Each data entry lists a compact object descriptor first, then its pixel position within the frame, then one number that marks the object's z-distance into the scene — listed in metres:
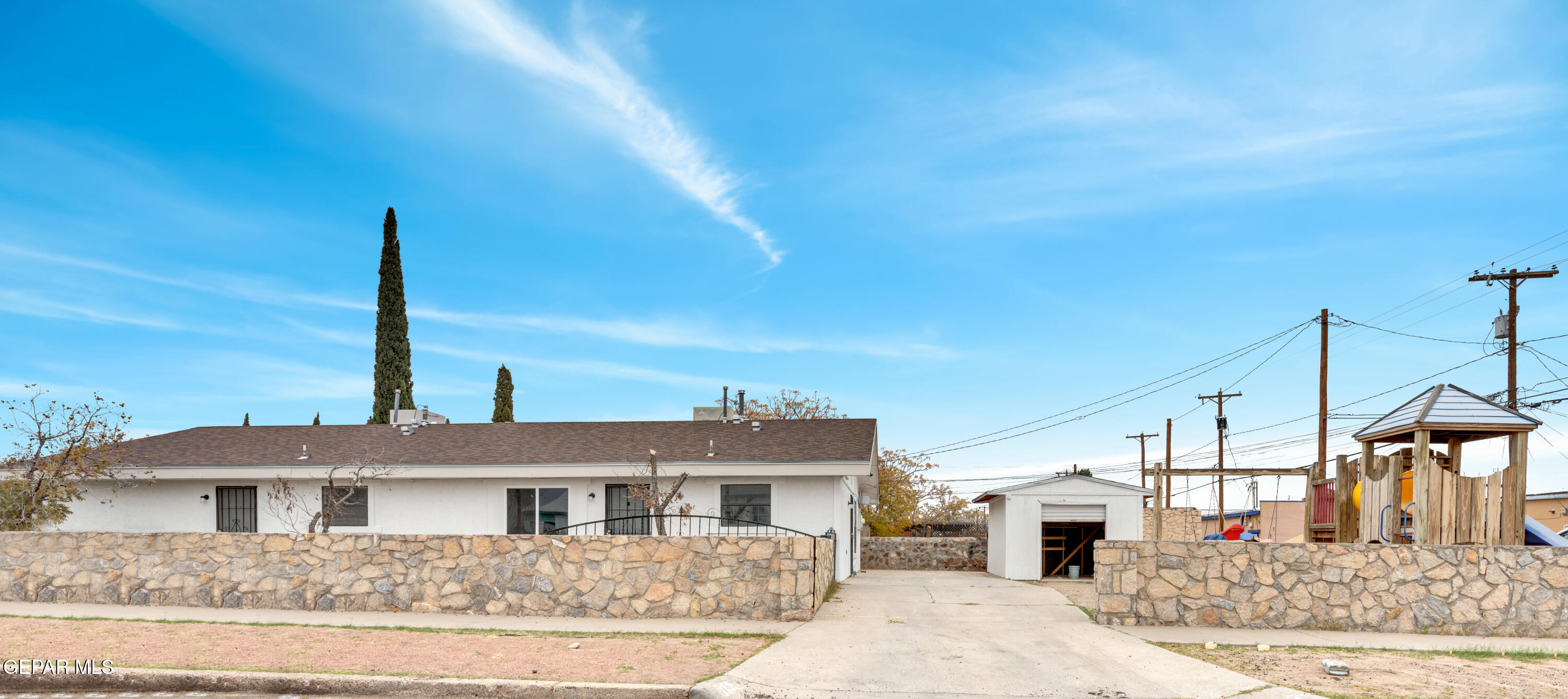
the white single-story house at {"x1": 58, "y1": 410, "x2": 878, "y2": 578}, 19.52
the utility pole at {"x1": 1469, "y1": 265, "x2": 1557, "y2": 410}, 25.80
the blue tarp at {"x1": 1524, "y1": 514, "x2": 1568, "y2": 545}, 17.20
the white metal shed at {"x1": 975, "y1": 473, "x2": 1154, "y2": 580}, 25.06
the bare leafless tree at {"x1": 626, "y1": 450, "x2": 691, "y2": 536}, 16.28
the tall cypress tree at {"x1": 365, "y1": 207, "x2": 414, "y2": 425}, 36.22
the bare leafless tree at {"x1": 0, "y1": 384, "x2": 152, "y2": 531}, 18.64
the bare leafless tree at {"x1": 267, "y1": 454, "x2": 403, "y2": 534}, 20.31
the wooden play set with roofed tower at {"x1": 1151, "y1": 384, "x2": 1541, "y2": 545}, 13.11
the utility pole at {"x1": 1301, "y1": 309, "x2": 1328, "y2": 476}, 28.53
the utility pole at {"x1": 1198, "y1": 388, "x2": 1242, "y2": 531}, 40.72
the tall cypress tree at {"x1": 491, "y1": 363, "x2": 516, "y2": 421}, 41.00
